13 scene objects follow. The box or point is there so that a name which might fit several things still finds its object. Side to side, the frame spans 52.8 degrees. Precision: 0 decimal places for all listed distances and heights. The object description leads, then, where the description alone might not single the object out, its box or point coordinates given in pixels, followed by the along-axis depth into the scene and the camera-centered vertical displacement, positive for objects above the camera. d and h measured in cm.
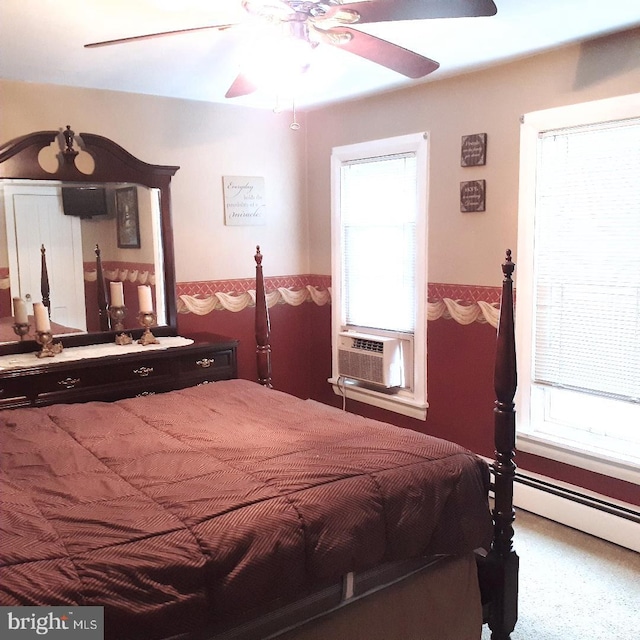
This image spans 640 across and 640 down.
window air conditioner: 410 -72
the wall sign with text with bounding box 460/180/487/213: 354 +28
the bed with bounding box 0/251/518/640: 158 -74
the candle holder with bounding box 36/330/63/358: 347 -49
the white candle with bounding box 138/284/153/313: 393 -28
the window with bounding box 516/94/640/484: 296 -21
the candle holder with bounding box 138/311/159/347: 385 -44
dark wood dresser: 322 -64
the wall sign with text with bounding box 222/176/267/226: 433 +34
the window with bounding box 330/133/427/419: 397 -6
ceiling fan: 193 +72
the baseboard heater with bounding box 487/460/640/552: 303 -132
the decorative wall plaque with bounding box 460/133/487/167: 351 +53
